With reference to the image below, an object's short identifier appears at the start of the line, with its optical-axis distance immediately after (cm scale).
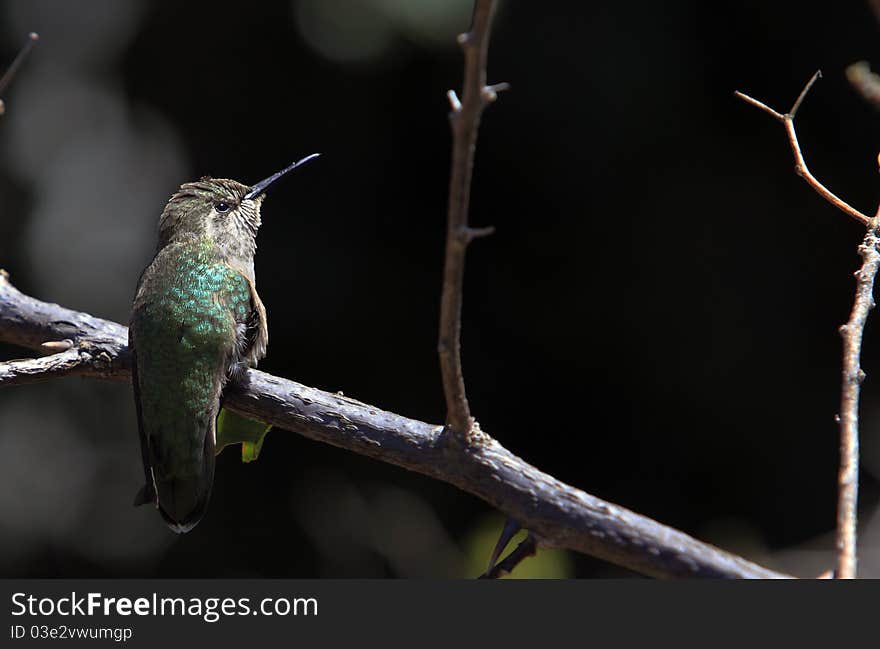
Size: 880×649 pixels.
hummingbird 273
